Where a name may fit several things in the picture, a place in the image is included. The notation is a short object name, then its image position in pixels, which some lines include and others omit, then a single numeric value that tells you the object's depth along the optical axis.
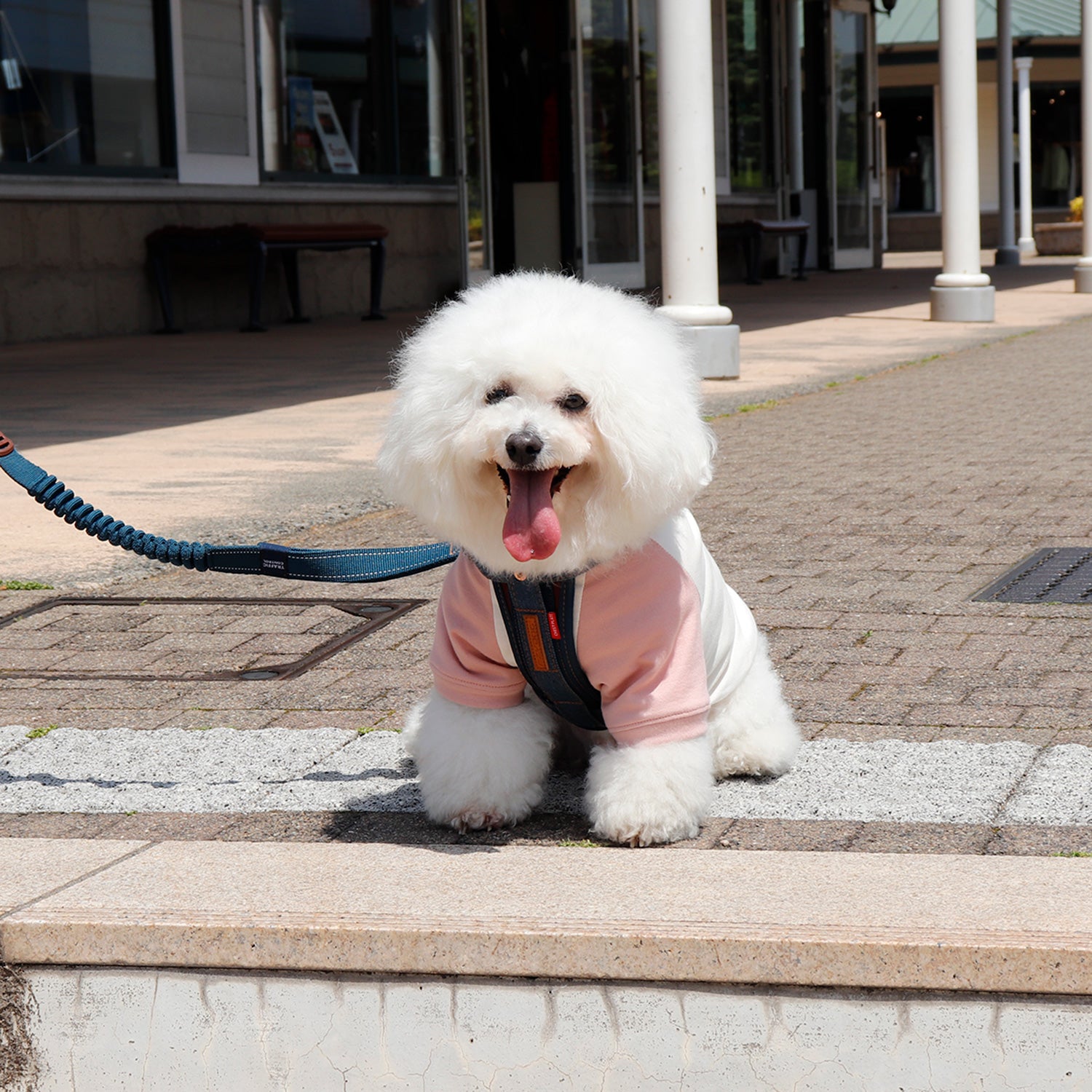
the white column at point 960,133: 14.58
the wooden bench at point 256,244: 14.95
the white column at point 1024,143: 36.00
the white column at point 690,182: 10.35
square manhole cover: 4.50
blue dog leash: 3.38
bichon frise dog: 2.76
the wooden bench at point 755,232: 23.02
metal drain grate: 5.00
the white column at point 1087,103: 18.97
